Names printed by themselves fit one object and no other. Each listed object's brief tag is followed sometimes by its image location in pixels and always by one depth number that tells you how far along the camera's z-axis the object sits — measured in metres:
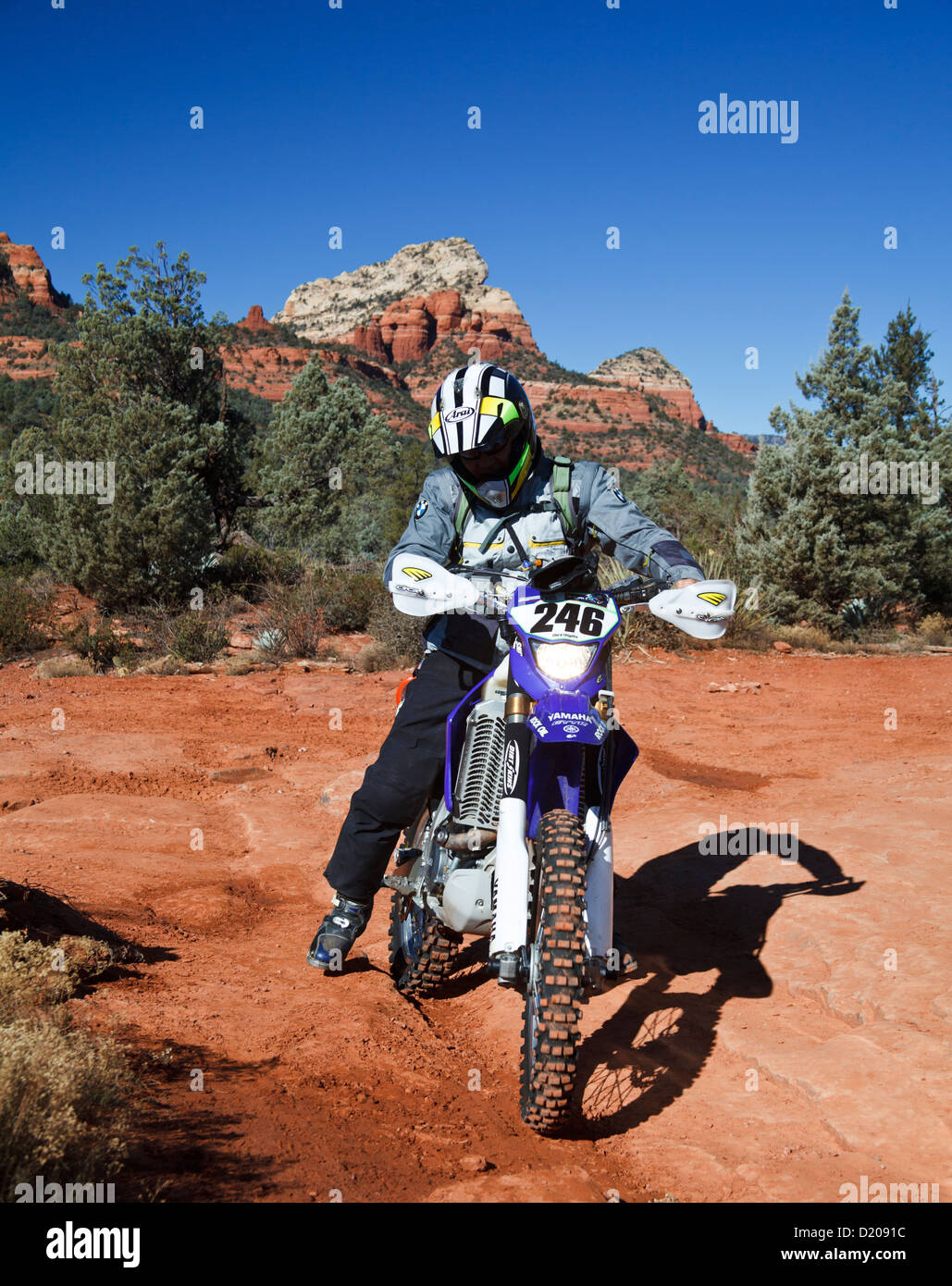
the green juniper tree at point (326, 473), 23.70
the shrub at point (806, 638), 15.75
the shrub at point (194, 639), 13.48
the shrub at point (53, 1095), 2.08
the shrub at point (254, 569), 17.44
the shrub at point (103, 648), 13.55
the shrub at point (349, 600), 15.41
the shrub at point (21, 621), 14.45
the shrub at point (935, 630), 16.88
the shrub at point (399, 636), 13.34
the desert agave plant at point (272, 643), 13.80
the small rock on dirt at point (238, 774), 7.77
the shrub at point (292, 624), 13.87
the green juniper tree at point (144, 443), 17.22
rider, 3.52
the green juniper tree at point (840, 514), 17.14
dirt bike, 2.68
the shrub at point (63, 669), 12.79
